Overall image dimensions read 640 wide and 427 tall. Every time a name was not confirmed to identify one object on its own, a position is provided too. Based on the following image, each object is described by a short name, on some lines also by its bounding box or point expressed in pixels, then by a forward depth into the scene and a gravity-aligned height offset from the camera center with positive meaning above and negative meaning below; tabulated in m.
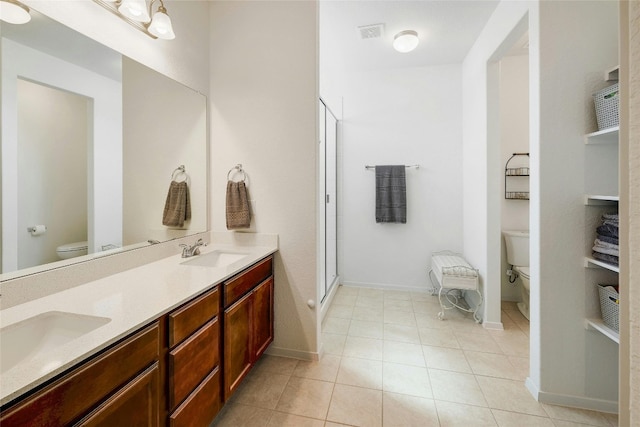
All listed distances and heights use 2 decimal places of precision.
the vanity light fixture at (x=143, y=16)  1.39 +1.04
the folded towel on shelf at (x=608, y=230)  1.37 -0.09
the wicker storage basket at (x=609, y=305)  1.39 -0.48
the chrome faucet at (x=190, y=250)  1.74 -0.23
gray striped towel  3.30 +0.23
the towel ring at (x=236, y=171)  2.09 +0.33
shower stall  2.73 +0.18
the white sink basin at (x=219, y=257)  1.80 -0.30
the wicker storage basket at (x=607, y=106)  1.33 +0.54
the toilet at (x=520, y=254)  2.75 -0.43
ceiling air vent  2.48 +1.69
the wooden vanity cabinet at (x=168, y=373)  0.71 -0.55
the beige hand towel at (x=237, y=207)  2.01 +0.05
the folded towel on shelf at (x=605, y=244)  1.36 -0.17
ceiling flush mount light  2.54 +1.62
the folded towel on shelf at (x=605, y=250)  1.36 -0.19
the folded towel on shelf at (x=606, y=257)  1.36 -0.24
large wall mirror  1.08 +0.32
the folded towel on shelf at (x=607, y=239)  1.36 -0.14
